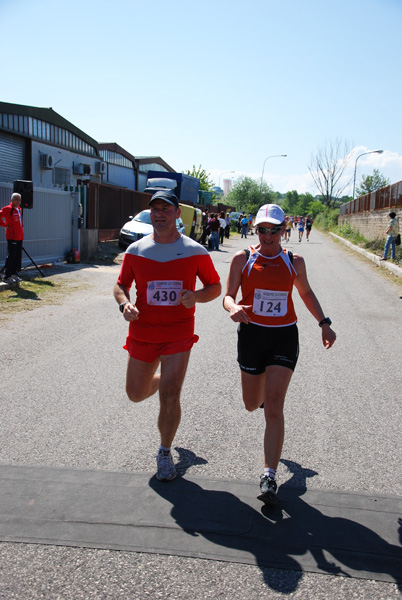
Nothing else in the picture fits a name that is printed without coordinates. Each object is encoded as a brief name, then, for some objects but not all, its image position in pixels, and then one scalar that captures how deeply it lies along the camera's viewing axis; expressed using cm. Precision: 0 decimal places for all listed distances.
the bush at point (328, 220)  6631
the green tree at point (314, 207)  11929
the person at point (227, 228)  3889
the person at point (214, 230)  2958
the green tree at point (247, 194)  9069
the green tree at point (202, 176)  8131
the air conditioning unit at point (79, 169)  3403
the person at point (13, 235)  1319
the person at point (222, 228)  3472
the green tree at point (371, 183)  9968
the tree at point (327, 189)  8719
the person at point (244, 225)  4258
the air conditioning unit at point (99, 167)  3631
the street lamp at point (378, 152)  4928
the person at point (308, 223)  4212
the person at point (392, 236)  2030
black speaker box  1441
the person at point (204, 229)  3231
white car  2183
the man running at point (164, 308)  388
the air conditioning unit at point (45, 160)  2916
